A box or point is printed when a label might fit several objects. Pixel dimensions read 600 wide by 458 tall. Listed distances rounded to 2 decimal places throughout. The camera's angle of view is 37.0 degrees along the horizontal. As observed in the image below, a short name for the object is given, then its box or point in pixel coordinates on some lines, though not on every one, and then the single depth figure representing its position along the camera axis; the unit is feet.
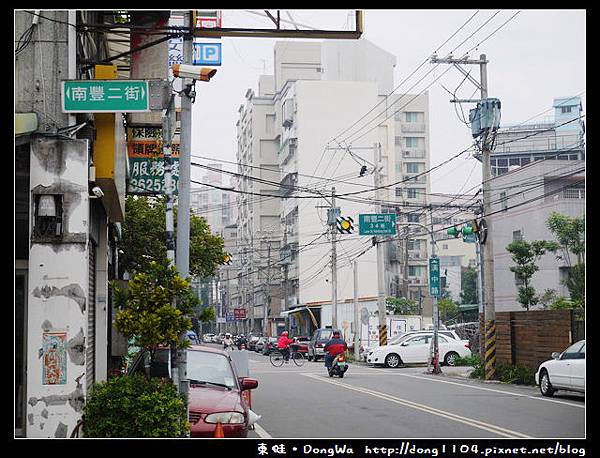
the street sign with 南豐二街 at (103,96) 38.24
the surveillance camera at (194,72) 38.32
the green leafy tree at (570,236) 136.36
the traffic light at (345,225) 119.75
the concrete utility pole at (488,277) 88.94
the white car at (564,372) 61.67
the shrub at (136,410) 33.71
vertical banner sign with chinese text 57.00
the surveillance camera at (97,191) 41.37
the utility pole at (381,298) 132.36
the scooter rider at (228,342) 160.22
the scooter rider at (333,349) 97.50
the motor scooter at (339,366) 96.17
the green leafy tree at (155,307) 35.29
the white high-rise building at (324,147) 225.15
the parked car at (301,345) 148.90
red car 36.58
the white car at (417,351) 121.08
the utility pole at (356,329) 143.74
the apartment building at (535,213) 158.51
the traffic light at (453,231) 103.88
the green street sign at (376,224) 117.70
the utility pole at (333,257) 146.72
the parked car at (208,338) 257.40
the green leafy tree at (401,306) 220.02
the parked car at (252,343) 211.41
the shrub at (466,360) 106.89
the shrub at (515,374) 82.07
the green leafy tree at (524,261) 118.83
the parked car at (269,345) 165.58
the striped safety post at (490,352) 88.79
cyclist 136.05
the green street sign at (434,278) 111.24
